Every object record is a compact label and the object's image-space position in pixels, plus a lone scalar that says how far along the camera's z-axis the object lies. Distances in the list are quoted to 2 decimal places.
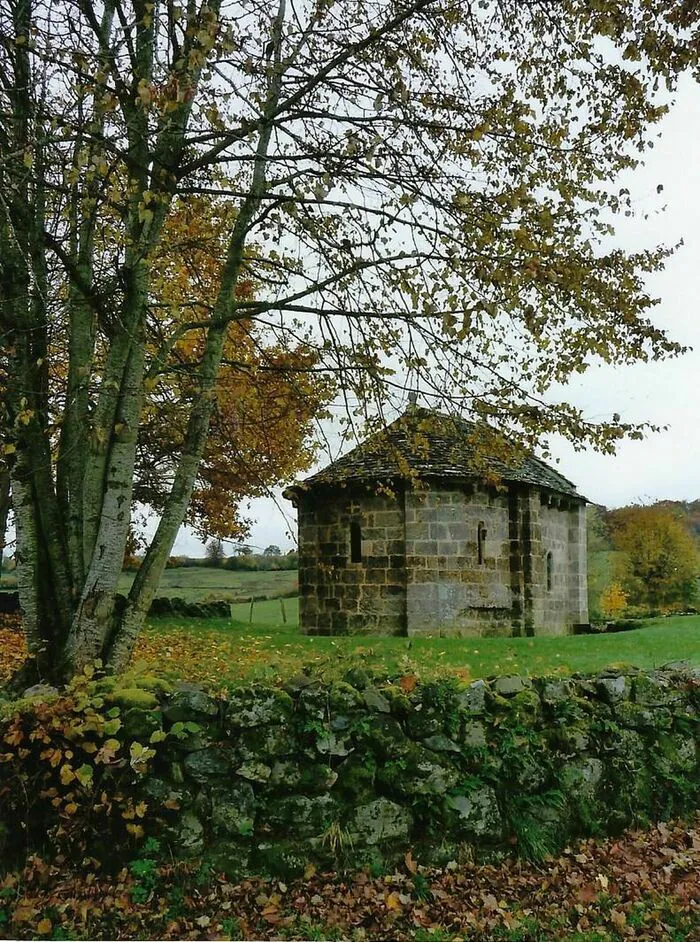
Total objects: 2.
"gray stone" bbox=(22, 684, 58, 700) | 6.09
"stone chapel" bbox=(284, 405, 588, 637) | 18.02
